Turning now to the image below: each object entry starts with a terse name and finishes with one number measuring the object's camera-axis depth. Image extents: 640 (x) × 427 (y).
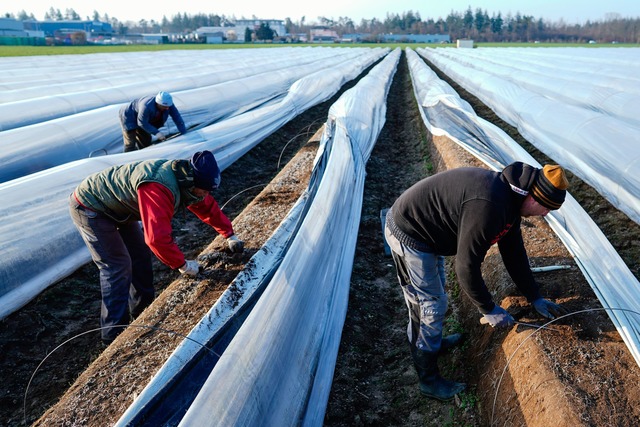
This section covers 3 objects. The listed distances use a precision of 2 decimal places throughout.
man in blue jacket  7.12
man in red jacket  3.50
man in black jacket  2.51
